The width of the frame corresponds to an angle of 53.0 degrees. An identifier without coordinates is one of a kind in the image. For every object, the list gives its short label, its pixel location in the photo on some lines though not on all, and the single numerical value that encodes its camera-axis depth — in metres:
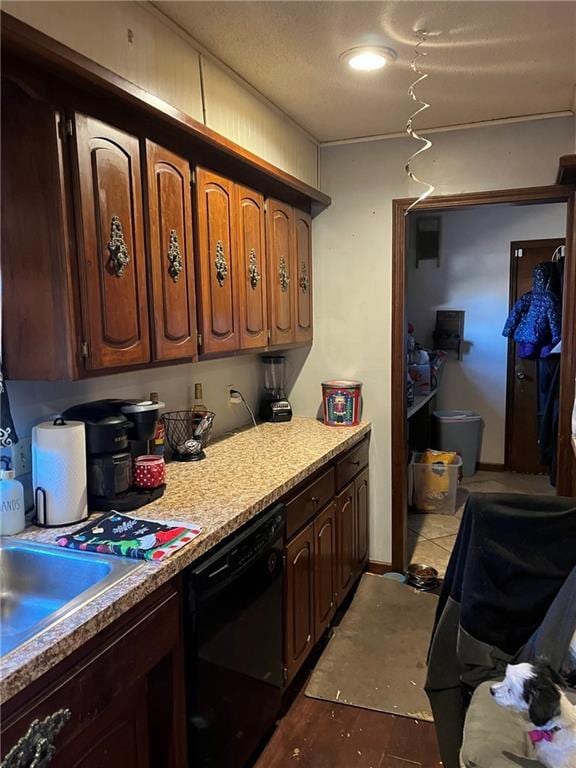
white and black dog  1.21
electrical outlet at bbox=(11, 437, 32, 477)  1.69
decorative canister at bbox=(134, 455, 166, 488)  1.89
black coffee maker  1.73
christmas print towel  1.46
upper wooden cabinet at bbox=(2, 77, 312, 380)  1.53
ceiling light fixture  2.04
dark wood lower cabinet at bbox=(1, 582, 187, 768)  1.09
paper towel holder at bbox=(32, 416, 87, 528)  1.63
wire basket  2.38
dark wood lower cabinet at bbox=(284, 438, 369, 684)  2.22
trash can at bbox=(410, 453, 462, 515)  4.29
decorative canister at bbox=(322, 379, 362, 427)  3.07
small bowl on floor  3.18
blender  3.19
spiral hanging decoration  2.04
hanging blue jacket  3.84
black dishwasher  1.57
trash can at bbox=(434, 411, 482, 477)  5.18
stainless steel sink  1.43
